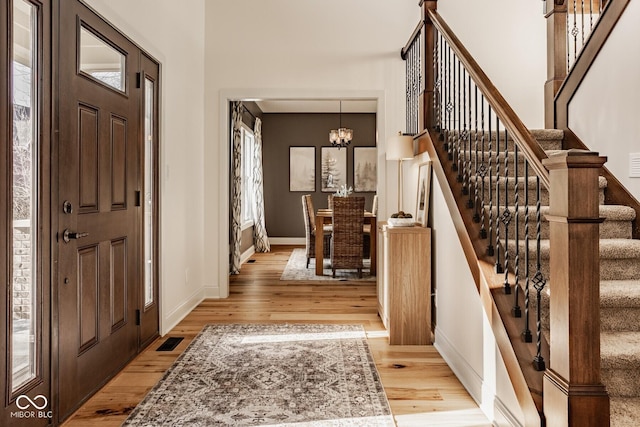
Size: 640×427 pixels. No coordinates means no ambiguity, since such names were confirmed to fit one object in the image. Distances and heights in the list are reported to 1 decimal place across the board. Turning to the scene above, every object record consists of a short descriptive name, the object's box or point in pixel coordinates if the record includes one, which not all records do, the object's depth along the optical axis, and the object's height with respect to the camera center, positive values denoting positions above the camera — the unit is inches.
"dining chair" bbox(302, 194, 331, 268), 272.8 -7.1
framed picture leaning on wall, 146.2 +6.6
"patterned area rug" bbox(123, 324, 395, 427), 90.5 -38.8
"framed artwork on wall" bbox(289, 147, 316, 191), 389.7 +38.9
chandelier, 305.7 +50.9
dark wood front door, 91.0 +2.4
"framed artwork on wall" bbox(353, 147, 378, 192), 388.8 +37.1
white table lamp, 159.2 +22.5
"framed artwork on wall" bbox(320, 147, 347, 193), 390.0 +39.7
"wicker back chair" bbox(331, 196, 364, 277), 236.8 -10.2
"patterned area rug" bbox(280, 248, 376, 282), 242.5 -32.6
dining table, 252.1 -14.9
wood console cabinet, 136.7 -21.2
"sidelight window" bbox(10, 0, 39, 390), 76.5 +2.9
